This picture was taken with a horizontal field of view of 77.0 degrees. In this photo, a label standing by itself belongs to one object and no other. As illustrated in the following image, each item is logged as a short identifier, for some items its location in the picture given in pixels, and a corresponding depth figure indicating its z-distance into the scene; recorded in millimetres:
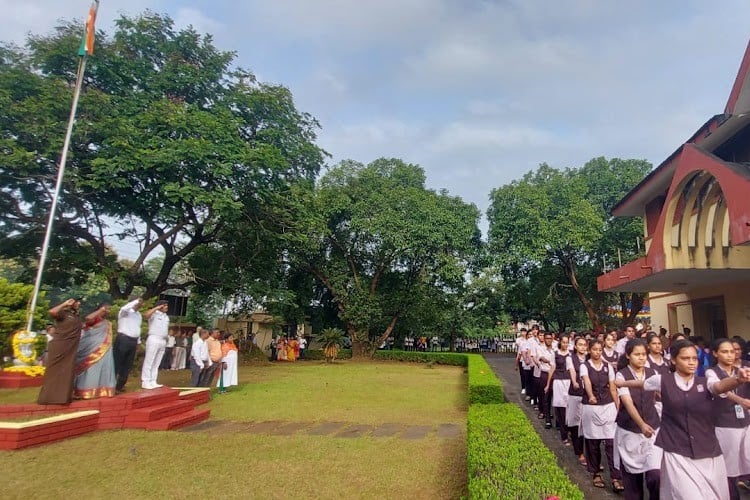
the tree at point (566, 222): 23422
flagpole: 10281
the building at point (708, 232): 8136
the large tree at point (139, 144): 12523
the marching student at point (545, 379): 8008
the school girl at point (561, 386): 6801
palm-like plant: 23391
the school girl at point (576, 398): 5742
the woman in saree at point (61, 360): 6695
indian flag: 11312
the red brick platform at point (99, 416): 5781
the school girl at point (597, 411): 5031
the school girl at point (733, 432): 3906
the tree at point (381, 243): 22938
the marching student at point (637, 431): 3865
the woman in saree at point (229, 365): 11438
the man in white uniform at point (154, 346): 8266
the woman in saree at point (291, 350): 24406
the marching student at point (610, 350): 5979
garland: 10500
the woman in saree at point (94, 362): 7211
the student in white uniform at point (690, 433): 3172
